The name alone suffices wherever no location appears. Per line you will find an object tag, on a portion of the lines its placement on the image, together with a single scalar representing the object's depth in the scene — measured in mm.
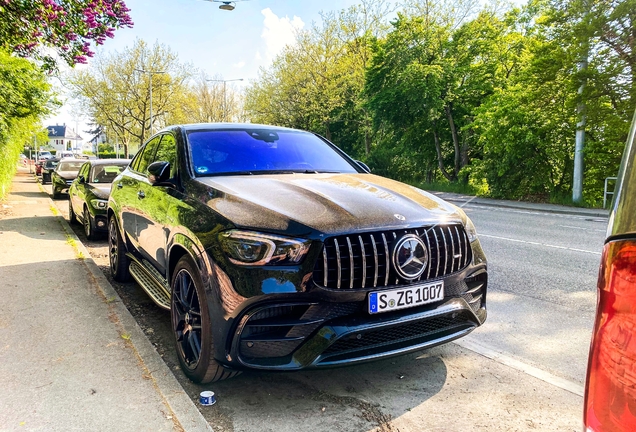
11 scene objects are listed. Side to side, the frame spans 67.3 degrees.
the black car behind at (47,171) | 26281
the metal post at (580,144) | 16703
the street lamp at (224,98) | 56688
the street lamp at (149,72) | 40531
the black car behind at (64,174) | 16656
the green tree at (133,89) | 42406
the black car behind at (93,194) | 8422
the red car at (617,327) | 1105
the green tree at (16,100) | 11012
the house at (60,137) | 130000
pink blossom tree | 7629
